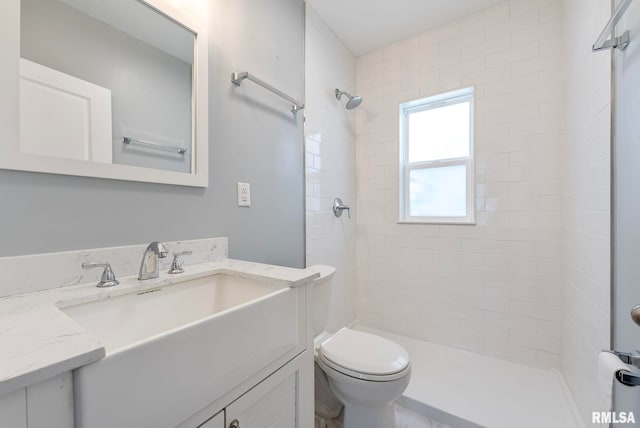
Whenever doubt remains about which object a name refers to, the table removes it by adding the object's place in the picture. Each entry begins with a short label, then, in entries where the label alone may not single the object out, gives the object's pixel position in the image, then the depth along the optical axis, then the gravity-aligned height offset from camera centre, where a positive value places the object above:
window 2.05 +0.42
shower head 2.05 +0.85
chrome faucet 0.89 -0.16
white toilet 1.11 -0.67
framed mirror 0.75 +0.41
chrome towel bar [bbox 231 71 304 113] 1.30 +0.66
